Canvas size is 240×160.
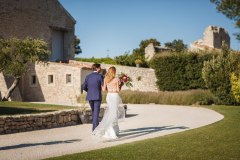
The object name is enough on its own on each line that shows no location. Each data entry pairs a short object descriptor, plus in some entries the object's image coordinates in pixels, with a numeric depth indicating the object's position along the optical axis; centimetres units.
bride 1154
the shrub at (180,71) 3425
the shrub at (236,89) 1945
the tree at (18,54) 2358
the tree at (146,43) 7469
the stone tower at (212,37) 5834
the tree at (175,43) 8472
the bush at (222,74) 2702
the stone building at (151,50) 5106
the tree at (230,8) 2544
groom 1203
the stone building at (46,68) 3468
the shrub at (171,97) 2858
